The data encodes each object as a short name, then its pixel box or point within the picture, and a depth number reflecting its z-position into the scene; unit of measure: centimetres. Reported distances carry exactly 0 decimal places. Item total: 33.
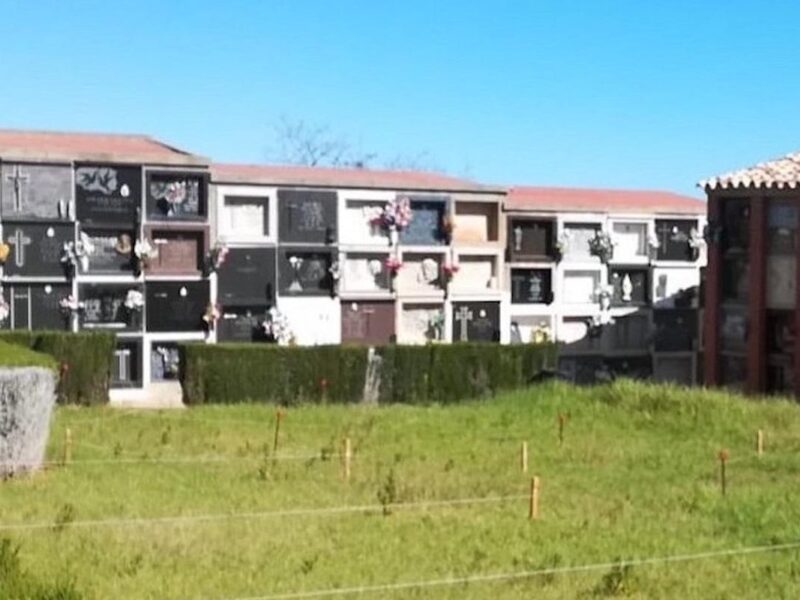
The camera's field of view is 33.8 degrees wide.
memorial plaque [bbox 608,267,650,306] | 2767
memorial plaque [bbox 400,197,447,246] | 2586
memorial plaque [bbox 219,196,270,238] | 2436
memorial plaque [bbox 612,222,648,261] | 2782
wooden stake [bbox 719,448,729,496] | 1088
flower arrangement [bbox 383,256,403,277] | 2536
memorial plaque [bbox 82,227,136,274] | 2319
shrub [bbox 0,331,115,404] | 2150
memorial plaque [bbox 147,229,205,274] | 2373
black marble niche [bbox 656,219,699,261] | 2819
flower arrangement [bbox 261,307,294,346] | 2442
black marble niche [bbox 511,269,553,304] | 2692
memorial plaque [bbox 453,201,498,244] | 2647
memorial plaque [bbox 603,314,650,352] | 2762
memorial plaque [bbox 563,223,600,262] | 2728
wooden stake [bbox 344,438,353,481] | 1207
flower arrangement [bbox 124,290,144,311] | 2336
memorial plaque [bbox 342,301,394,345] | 2533
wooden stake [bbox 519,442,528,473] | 1251
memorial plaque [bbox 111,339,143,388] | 2322
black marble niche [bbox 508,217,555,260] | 2677
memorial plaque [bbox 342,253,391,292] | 2541
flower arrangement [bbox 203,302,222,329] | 2389
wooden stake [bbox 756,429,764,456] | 1371
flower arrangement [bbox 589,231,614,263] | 2733
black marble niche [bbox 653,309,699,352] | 2794
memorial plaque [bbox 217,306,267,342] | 2430
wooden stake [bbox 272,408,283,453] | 1436
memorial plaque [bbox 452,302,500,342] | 2623
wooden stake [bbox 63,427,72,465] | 1302
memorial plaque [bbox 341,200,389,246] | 2541
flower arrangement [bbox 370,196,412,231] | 2536
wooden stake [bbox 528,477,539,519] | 991
